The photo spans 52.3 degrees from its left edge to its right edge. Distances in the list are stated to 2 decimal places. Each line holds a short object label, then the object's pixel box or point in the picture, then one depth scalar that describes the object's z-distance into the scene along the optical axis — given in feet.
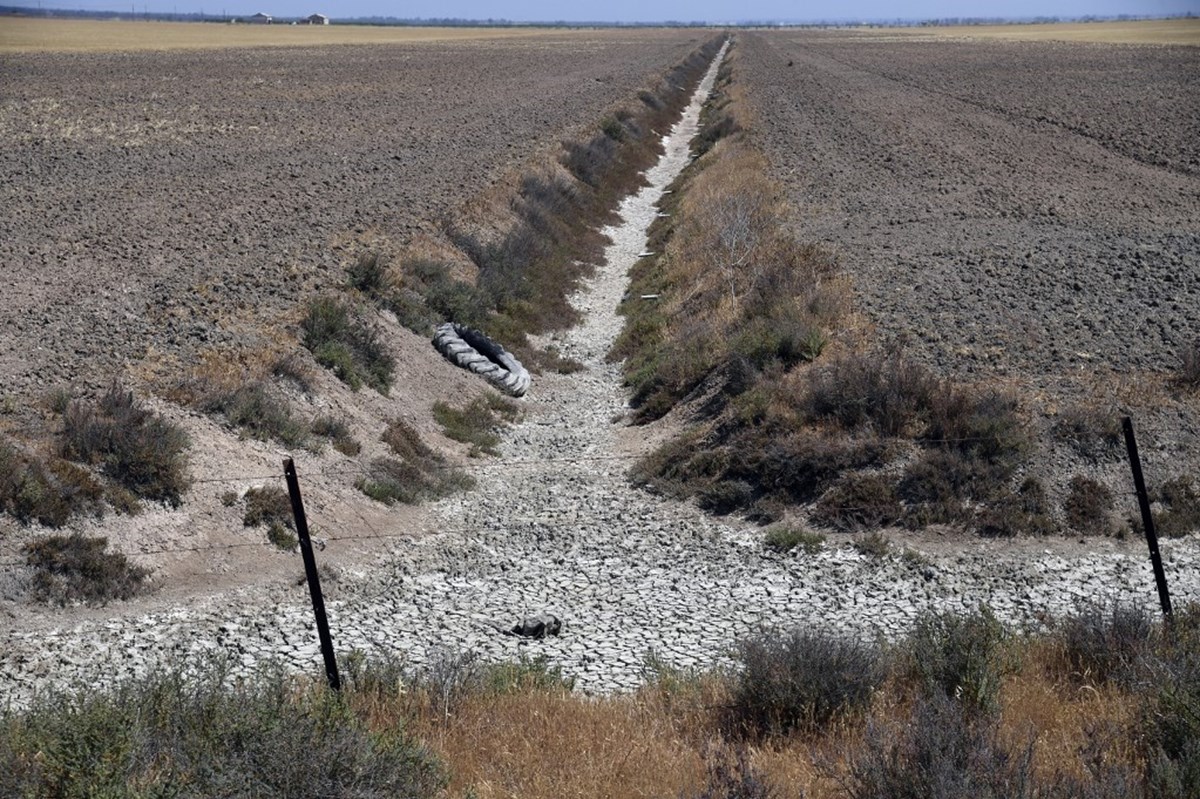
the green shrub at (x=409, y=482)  43.83
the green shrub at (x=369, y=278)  63.87
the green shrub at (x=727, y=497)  44.39
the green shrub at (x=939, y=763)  19.13
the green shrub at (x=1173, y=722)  19.74
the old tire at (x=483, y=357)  60.08
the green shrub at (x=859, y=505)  41.65
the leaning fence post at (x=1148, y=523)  28.12
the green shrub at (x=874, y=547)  39.45
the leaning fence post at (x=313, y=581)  23.94
